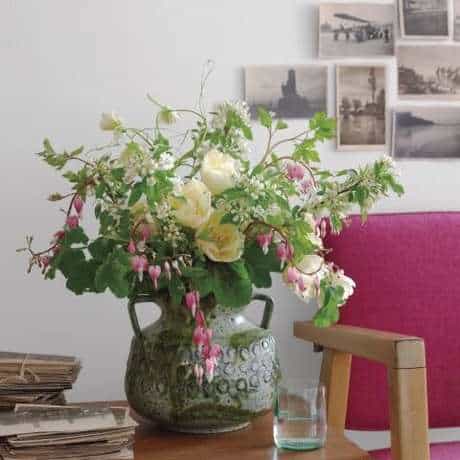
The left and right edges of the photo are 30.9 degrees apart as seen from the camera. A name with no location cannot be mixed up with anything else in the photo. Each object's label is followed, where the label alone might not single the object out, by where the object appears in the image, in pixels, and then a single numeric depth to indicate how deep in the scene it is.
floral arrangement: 1.09
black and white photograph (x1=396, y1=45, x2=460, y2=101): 1.85
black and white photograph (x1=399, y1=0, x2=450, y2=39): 1.85
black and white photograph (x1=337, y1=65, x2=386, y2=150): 1.82
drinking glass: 1.17
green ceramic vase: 1.20
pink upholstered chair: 1.62
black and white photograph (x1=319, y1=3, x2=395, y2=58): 1.81
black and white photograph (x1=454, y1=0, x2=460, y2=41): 1.87
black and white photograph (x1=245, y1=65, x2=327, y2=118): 1.78
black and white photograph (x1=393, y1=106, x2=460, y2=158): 1.85
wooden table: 1.16
